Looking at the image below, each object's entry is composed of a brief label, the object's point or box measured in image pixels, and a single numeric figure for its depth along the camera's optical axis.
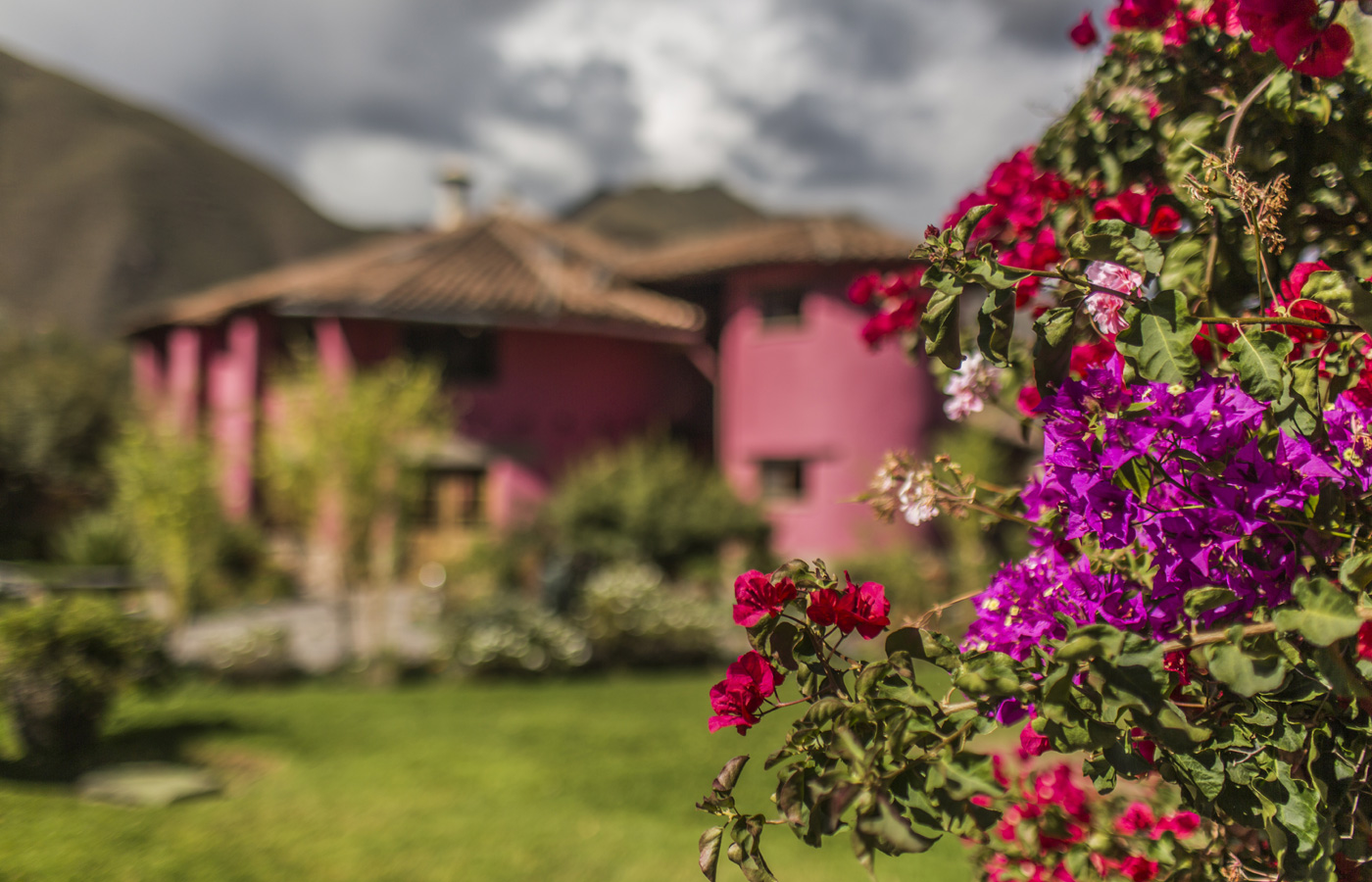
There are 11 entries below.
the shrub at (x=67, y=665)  5.39
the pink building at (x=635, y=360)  15.65
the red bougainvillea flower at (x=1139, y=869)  2.20
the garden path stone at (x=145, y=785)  4.95
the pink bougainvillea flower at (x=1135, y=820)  2.47
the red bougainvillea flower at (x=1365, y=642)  1.31
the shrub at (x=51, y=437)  20.83
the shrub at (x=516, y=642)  9.91
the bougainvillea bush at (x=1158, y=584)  1.22
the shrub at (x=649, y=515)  13.23
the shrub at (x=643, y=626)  10.56
